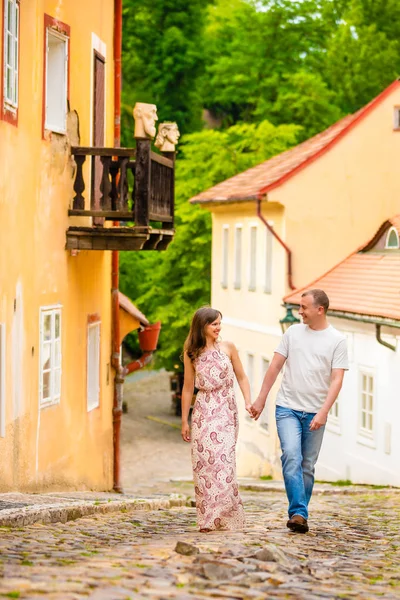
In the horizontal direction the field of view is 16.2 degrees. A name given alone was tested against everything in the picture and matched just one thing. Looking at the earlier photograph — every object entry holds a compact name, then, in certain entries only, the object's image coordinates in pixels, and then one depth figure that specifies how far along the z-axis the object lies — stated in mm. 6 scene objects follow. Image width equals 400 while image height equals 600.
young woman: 10078
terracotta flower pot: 22750
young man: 10141
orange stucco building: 13789
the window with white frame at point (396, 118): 30703
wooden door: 17750
